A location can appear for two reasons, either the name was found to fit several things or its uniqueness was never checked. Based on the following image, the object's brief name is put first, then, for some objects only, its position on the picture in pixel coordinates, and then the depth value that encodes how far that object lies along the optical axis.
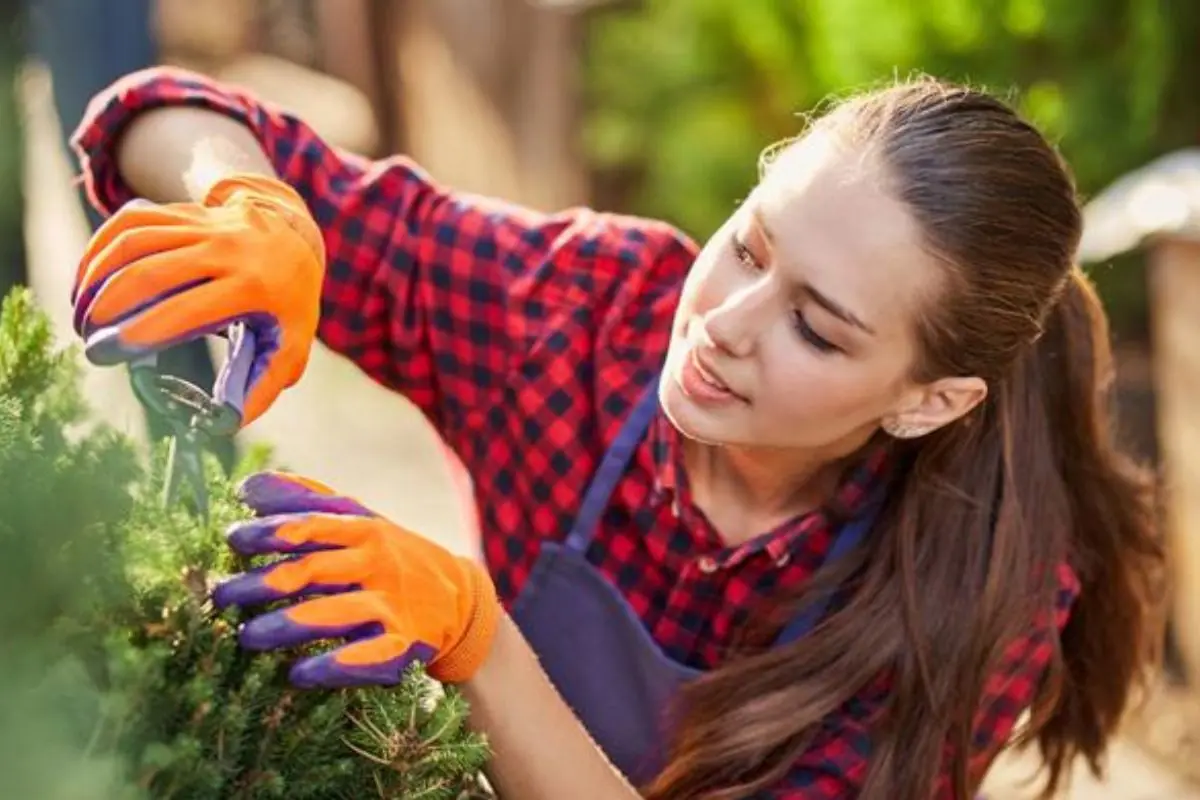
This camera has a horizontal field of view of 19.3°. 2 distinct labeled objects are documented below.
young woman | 1.99
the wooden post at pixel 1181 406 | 3.13
